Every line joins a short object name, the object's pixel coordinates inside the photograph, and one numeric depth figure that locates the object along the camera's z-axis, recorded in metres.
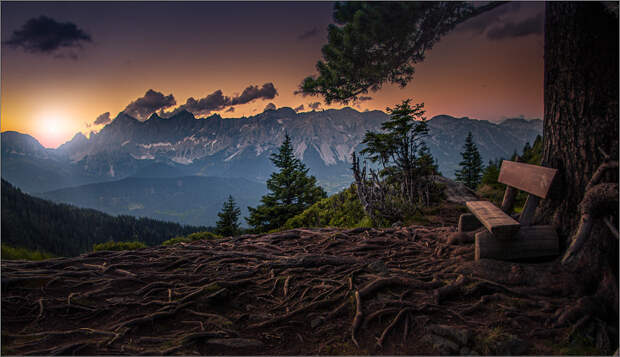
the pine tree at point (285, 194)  24.89
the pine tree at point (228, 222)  27.72
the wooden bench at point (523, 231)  3.70
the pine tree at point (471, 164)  43.59
